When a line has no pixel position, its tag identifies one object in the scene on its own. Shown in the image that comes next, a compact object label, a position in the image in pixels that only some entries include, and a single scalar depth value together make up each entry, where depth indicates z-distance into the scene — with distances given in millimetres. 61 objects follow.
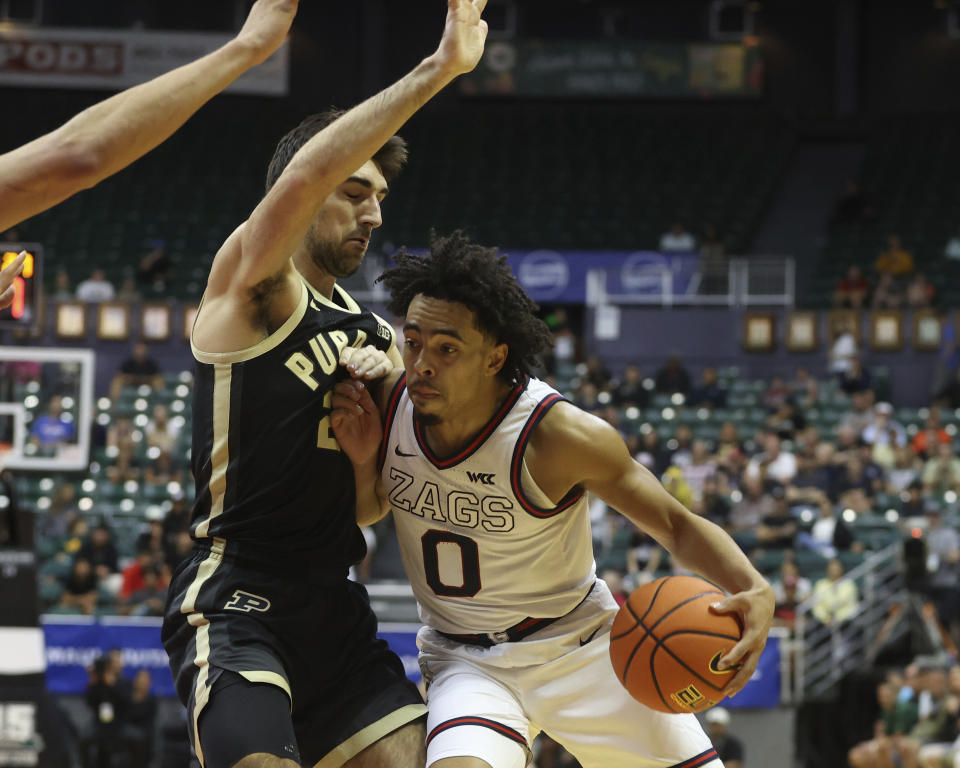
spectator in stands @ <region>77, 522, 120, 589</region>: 13461
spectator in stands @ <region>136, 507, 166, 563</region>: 13400
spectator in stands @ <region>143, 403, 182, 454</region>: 15789
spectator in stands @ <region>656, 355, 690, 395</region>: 17141
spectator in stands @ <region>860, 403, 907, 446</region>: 14898
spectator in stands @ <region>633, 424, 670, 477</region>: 14547
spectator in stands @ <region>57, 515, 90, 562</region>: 13859
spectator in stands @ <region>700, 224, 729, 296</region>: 18719
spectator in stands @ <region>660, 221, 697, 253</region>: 21125
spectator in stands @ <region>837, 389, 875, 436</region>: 15531
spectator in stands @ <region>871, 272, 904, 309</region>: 18203
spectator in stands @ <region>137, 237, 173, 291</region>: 19953
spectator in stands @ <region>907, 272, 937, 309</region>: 18297
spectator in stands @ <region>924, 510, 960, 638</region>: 11623
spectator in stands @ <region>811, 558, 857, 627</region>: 12016
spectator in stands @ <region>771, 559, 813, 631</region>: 11977
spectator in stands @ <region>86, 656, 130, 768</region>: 11805
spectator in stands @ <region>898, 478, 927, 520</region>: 13305
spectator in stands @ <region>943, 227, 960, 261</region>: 19641
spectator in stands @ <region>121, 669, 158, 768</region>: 11828
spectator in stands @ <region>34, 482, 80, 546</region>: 14422
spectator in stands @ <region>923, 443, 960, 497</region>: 13695
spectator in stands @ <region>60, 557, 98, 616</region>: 12922
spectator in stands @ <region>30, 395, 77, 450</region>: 10106
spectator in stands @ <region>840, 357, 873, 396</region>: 16766
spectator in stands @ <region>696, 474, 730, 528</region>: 13383
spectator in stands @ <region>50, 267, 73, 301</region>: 19078
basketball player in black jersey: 3482
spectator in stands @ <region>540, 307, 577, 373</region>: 18016
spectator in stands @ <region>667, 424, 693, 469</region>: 14838
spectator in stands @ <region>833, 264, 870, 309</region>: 18562
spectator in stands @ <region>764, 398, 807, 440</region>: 15523
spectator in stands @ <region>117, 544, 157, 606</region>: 13117
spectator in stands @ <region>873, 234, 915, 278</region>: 19425
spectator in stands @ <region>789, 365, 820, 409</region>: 16312
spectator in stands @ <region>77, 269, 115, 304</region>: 19141
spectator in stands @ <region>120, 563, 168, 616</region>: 12609
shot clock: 8180
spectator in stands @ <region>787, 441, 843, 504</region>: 13984
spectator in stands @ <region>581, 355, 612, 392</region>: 16781
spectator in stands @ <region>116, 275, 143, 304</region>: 19156
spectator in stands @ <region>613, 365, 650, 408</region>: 16656
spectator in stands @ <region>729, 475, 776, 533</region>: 13484
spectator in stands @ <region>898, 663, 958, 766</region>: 9258
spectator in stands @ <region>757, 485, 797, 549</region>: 13023
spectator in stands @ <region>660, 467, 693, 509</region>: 13133
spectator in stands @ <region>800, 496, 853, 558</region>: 13039
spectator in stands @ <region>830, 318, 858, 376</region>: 17234
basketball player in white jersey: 3824
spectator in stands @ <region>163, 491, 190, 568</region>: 13156
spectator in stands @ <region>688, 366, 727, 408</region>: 16766
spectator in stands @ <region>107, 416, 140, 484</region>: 15562
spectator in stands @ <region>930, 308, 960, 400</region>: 17281
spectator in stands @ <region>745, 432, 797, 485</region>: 14258
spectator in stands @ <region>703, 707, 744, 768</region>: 10805
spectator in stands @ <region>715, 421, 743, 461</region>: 15367
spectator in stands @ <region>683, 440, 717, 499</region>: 14242
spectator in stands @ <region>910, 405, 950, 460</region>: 14761
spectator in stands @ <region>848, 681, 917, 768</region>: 9086
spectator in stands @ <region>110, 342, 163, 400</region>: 17438
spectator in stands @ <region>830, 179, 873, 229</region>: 21672
